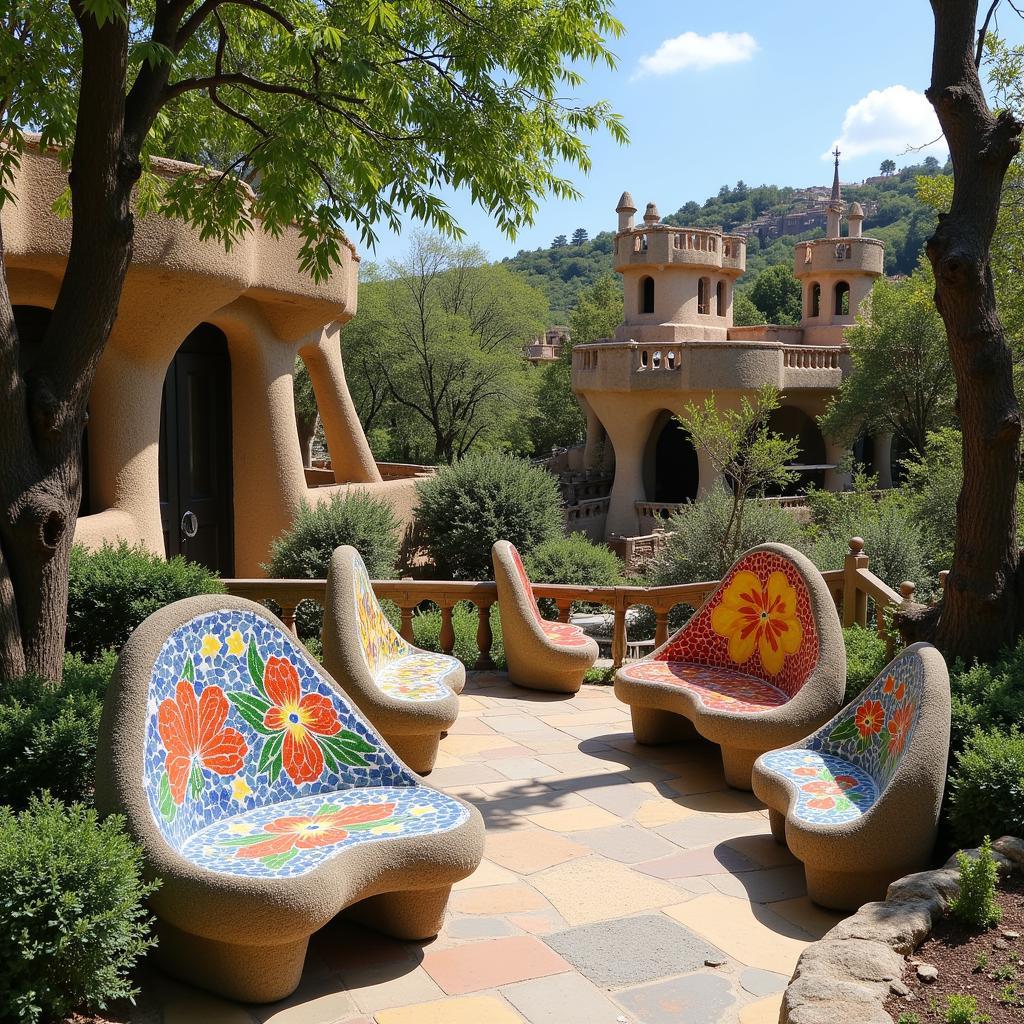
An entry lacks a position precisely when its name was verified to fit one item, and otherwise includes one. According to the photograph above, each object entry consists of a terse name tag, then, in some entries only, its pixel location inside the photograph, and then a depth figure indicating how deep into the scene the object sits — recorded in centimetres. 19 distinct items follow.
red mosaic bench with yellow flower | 596
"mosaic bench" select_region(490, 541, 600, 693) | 834
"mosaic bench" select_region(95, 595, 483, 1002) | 358
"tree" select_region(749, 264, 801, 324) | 6681
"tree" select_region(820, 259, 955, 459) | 2762
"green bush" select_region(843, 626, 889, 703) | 666
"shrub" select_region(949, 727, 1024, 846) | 447
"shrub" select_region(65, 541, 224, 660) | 714
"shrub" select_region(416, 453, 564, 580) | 1579
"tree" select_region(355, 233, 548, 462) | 3544
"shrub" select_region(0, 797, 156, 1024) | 310
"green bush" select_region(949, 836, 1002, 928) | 373
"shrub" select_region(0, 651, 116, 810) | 439
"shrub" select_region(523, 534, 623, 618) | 1527
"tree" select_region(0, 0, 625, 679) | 524
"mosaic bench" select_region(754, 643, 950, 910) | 440
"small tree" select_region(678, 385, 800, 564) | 1611
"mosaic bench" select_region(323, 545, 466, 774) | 602
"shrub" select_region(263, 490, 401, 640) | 1278
